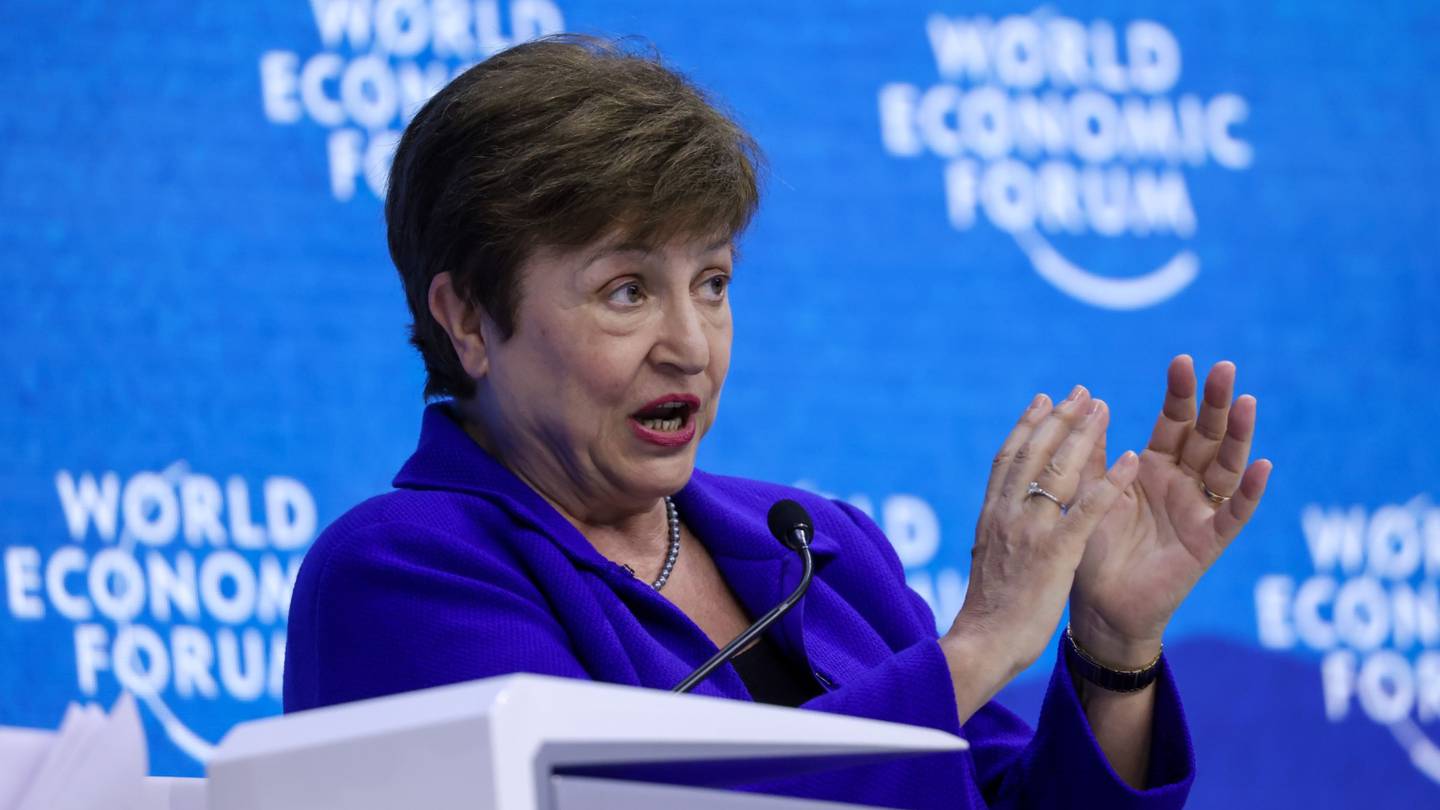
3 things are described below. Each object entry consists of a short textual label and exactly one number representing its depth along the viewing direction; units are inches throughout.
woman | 215.0
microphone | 218.1
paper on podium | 206.7
